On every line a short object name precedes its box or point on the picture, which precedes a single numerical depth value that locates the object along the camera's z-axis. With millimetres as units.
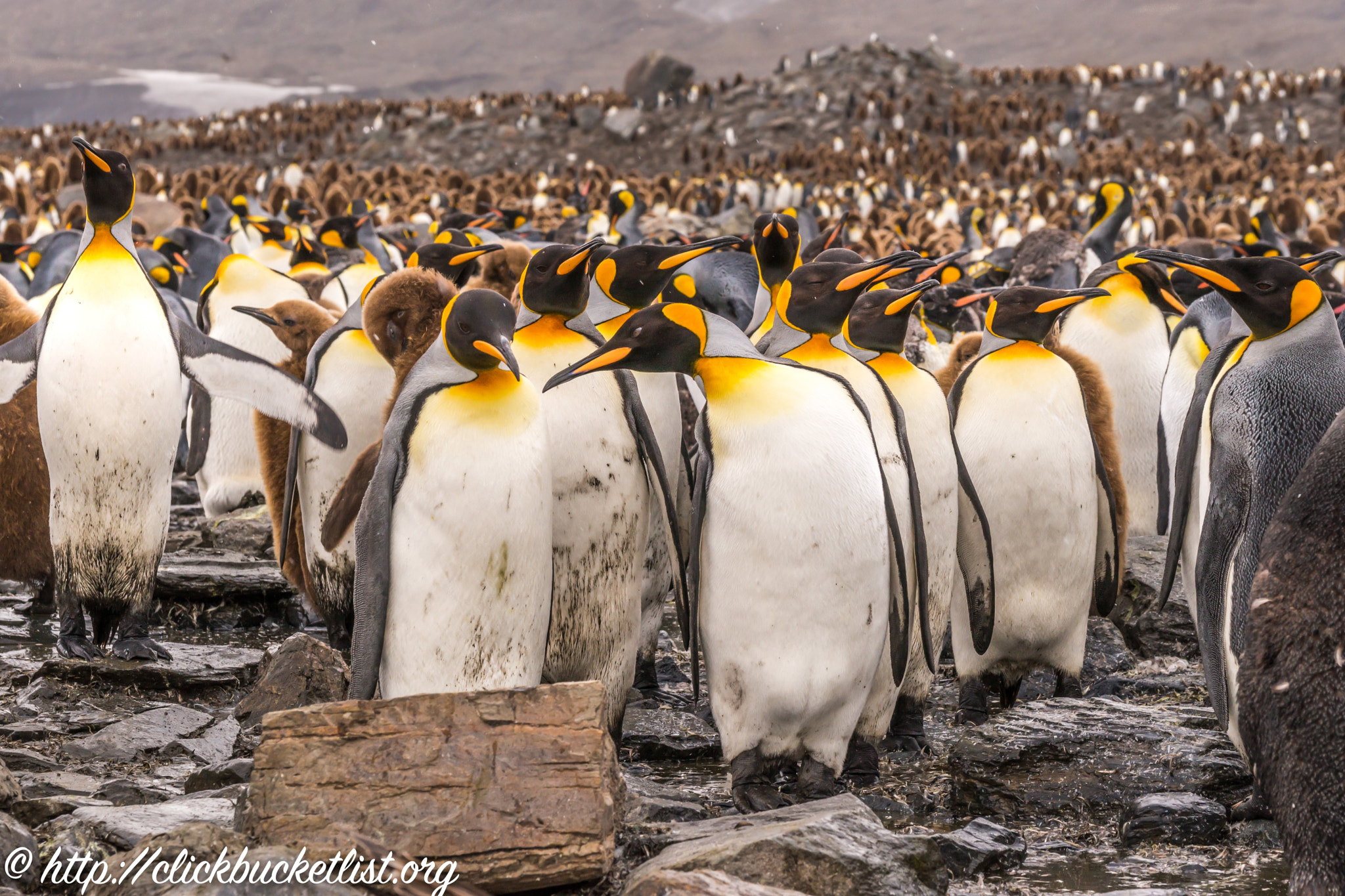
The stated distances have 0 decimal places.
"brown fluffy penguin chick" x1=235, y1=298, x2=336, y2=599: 11375
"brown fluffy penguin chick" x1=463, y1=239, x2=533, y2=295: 12667
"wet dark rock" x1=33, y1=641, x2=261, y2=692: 9625
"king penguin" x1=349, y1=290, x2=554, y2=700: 7496
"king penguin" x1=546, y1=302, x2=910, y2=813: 7449
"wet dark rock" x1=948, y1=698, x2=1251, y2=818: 7766
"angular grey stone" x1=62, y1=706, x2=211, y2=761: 8000
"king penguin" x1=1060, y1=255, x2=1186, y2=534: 14187
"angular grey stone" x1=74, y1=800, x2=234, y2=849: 6047
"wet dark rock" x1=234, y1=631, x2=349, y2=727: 8625
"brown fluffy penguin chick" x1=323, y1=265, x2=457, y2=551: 9687
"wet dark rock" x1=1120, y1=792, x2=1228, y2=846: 7164
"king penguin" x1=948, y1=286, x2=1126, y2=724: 9758
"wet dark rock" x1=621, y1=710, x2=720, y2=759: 8883
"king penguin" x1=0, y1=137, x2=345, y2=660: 10078
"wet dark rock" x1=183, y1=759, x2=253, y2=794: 7277
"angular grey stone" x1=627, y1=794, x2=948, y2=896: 5852
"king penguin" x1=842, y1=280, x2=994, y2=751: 8930
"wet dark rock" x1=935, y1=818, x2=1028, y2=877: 6664
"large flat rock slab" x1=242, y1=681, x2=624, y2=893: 5766
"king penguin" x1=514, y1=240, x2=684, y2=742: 8281
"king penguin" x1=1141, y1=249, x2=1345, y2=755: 7586
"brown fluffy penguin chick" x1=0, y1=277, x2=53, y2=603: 11367
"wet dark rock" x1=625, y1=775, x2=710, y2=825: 6984
